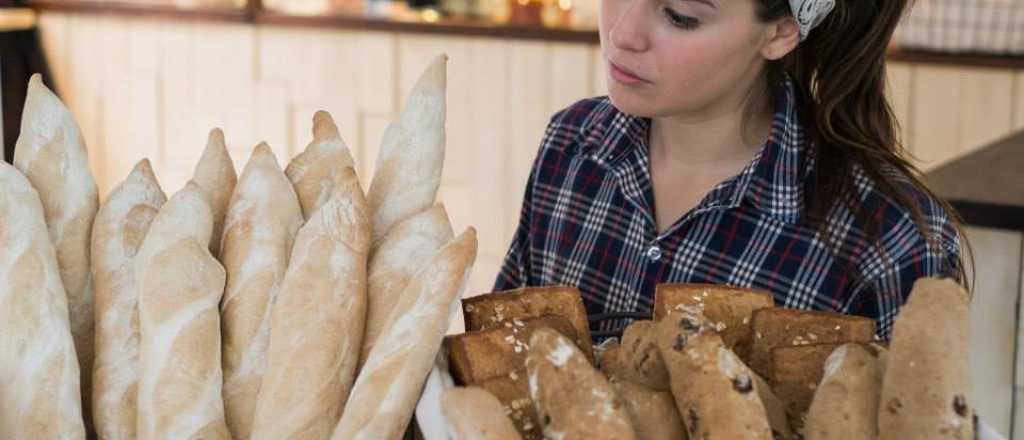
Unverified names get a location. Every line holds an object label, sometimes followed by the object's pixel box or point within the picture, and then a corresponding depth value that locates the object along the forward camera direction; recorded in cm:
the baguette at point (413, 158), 91
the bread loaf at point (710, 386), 64
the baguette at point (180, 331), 78
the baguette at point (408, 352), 76
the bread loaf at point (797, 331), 83
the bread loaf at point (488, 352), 78
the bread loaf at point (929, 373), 62
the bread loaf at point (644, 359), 74
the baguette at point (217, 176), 93
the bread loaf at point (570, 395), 64
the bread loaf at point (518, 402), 74
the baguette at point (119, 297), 82
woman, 128
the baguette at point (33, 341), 79
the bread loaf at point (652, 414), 68
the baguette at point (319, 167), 93
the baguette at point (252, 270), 83
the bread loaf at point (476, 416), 66
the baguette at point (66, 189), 89
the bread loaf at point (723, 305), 87
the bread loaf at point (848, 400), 66
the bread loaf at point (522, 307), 90
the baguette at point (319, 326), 78
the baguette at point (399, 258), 84
